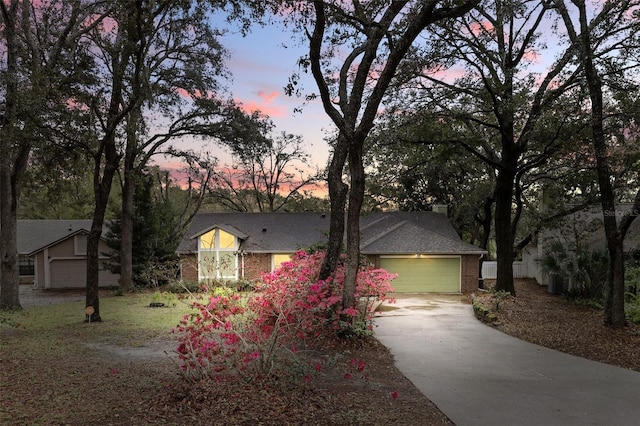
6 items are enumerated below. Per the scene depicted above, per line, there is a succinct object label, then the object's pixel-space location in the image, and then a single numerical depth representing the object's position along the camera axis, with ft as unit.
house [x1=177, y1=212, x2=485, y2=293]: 68.59
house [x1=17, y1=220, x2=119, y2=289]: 91.40
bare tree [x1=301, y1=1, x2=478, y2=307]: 29.96
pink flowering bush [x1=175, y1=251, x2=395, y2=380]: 20.04
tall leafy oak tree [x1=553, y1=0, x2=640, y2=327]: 36.22
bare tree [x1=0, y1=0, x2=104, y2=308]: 42.83
